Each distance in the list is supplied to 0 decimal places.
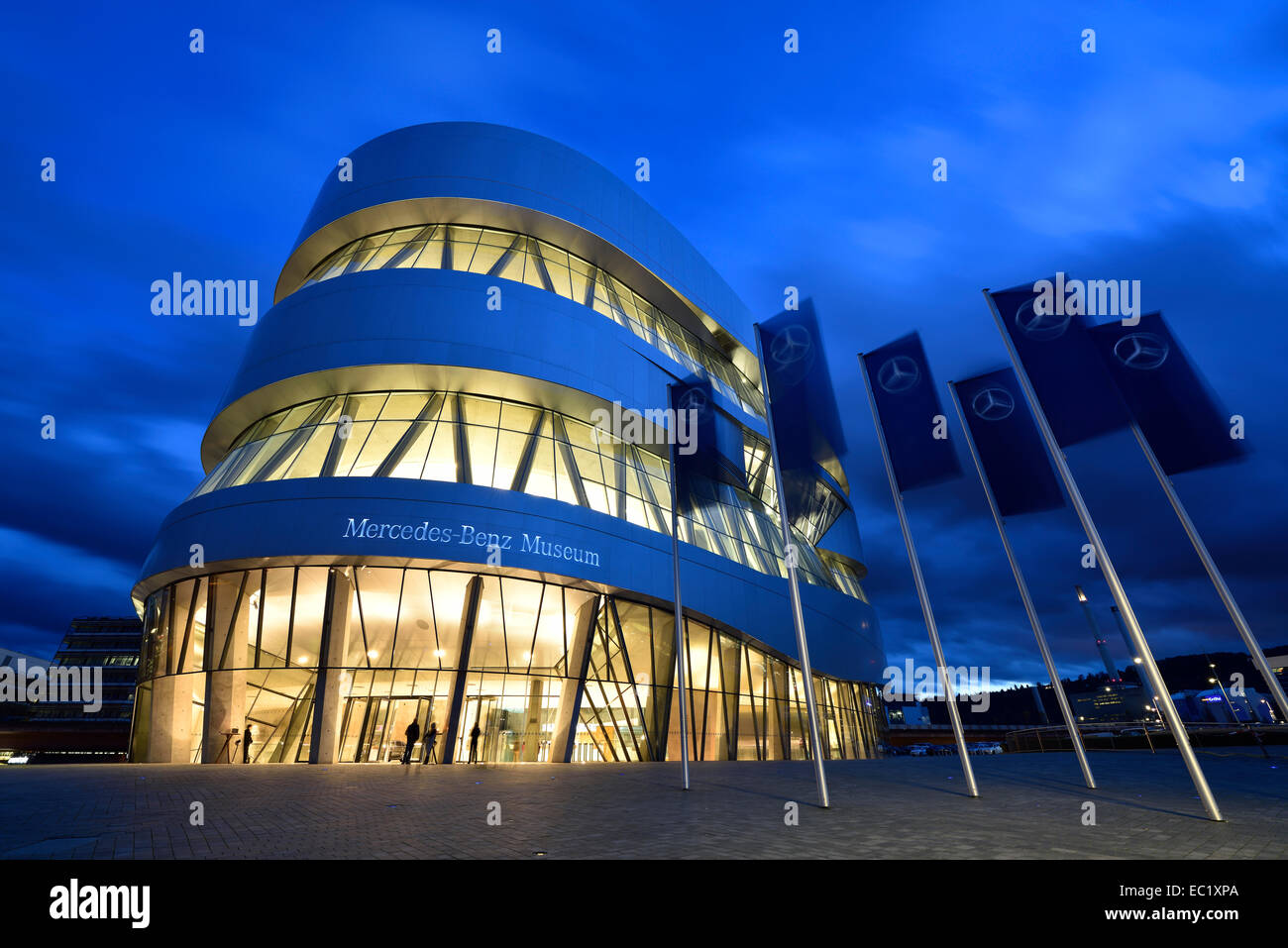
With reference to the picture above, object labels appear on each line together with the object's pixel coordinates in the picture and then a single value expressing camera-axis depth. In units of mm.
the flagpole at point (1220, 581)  10012
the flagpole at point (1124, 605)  8961
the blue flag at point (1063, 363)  11828
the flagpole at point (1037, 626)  13109
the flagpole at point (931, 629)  12258
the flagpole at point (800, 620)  11375
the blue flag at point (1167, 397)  10992
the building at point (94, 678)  83812
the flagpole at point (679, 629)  14523
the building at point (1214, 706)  54022
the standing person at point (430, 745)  21217
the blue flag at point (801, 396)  13898
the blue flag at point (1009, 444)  14070
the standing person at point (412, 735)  20984
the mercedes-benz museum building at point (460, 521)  22781
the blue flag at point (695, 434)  19578
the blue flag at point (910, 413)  13508
